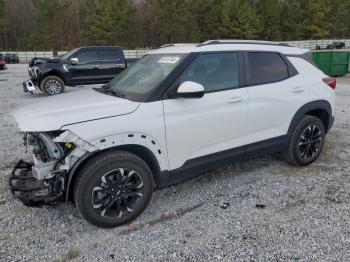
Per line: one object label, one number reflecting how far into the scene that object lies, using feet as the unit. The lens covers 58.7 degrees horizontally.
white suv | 9.61
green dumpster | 58.54
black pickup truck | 37.06
